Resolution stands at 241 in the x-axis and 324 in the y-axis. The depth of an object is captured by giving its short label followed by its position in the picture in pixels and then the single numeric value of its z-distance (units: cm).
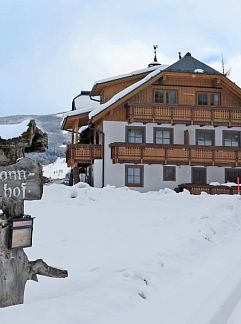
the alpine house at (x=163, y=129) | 2611
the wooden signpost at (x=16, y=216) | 450
